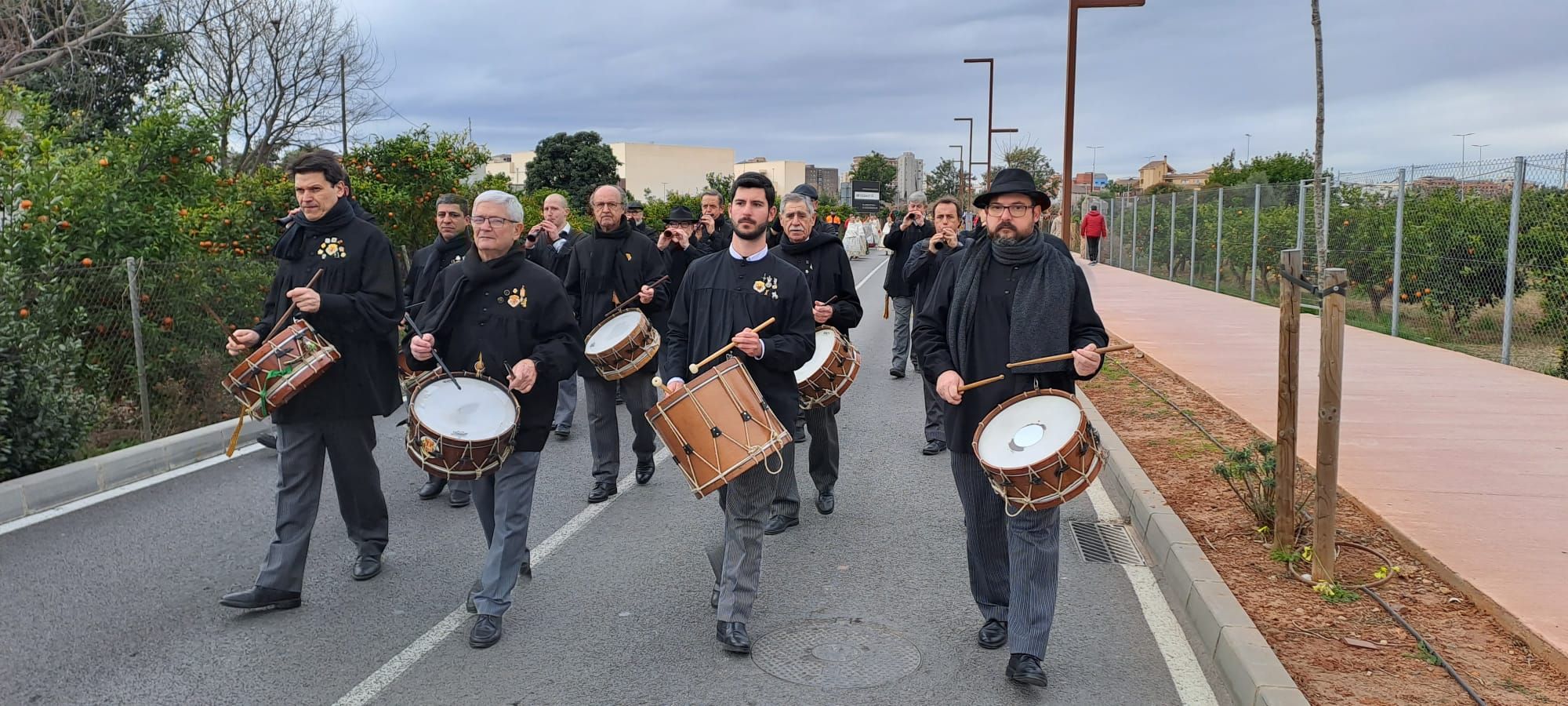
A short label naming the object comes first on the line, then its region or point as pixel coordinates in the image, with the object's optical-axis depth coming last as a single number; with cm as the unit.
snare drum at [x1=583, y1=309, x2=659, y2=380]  719
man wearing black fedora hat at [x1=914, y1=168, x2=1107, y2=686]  434
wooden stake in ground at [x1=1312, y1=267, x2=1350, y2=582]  491
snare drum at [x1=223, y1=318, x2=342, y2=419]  491
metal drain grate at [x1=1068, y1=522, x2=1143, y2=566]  616
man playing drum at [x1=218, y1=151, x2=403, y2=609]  521
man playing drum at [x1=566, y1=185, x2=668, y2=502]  769
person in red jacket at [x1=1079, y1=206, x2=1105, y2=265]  3275
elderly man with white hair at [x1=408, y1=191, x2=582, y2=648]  497
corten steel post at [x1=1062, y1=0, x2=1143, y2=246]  1628
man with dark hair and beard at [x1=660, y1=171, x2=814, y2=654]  479
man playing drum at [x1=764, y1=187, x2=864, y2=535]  699
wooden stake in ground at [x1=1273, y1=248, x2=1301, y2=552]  513
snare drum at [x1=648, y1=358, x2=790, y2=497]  450
